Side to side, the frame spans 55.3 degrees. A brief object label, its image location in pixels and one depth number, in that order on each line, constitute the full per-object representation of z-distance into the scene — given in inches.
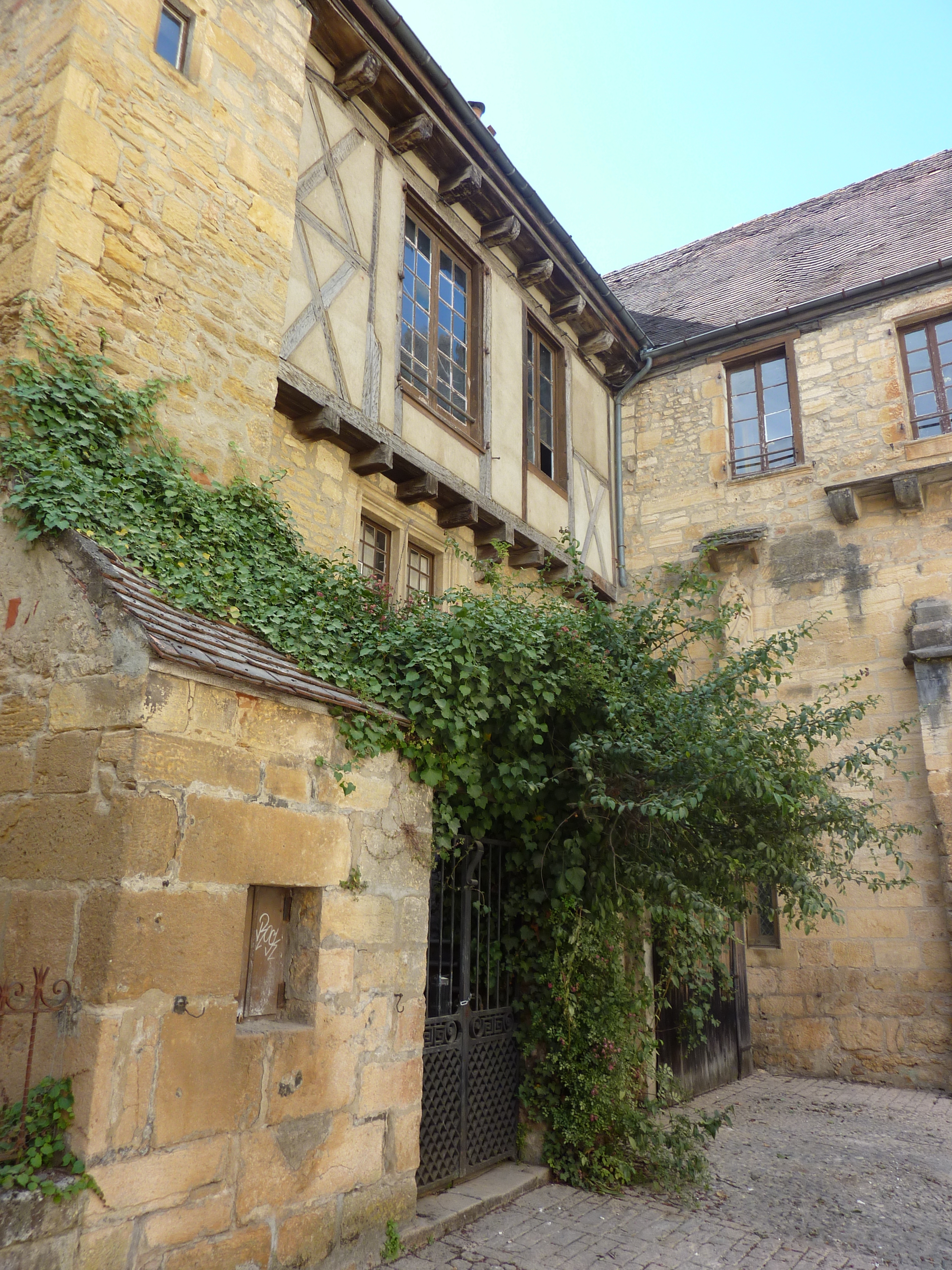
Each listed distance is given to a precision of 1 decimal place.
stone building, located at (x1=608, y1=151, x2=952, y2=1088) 311.7
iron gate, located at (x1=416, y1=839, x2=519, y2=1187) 172.4
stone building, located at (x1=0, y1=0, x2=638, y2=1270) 110.2
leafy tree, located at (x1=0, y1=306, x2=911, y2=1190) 155.4
